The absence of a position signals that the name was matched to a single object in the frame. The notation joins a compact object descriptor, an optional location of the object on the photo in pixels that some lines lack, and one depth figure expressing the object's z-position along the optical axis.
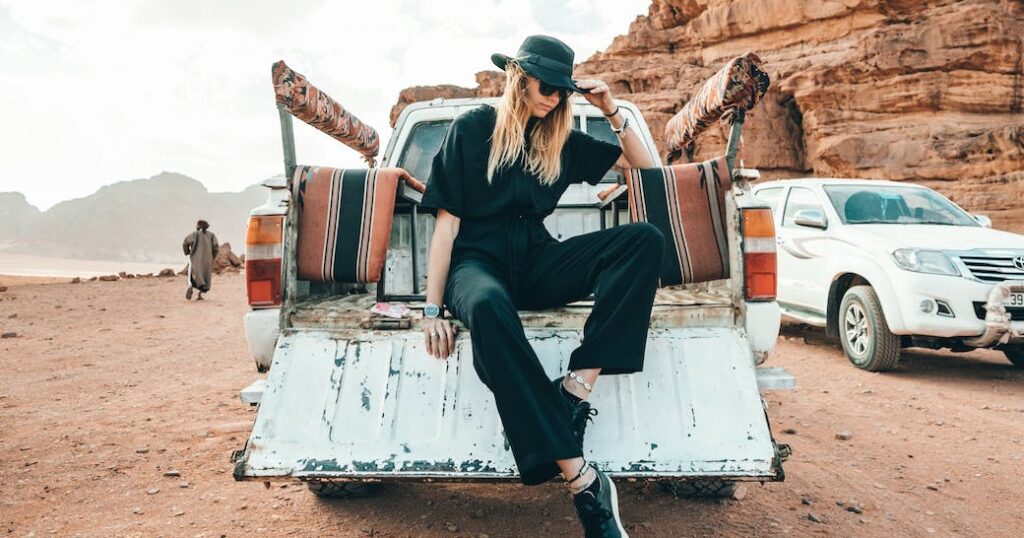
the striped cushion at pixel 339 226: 2.59
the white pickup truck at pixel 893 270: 5.05
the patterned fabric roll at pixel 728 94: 2.63
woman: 1.98
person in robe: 12.20
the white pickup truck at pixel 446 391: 2.16
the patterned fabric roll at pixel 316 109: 2.80
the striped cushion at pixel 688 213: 2.69
